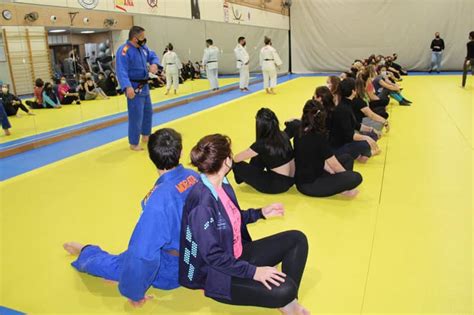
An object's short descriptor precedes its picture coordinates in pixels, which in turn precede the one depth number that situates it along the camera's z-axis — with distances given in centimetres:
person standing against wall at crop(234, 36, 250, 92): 1220
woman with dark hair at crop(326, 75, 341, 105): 512
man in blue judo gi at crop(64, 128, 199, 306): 213
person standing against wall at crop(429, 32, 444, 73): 1636
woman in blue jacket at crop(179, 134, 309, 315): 193
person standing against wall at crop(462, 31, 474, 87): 1101
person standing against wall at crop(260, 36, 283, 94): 1209
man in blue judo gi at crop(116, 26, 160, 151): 575
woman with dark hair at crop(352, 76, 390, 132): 564
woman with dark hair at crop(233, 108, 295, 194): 382
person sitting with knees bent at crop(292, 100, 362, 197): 370
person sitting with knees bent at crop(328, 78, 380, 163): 461
